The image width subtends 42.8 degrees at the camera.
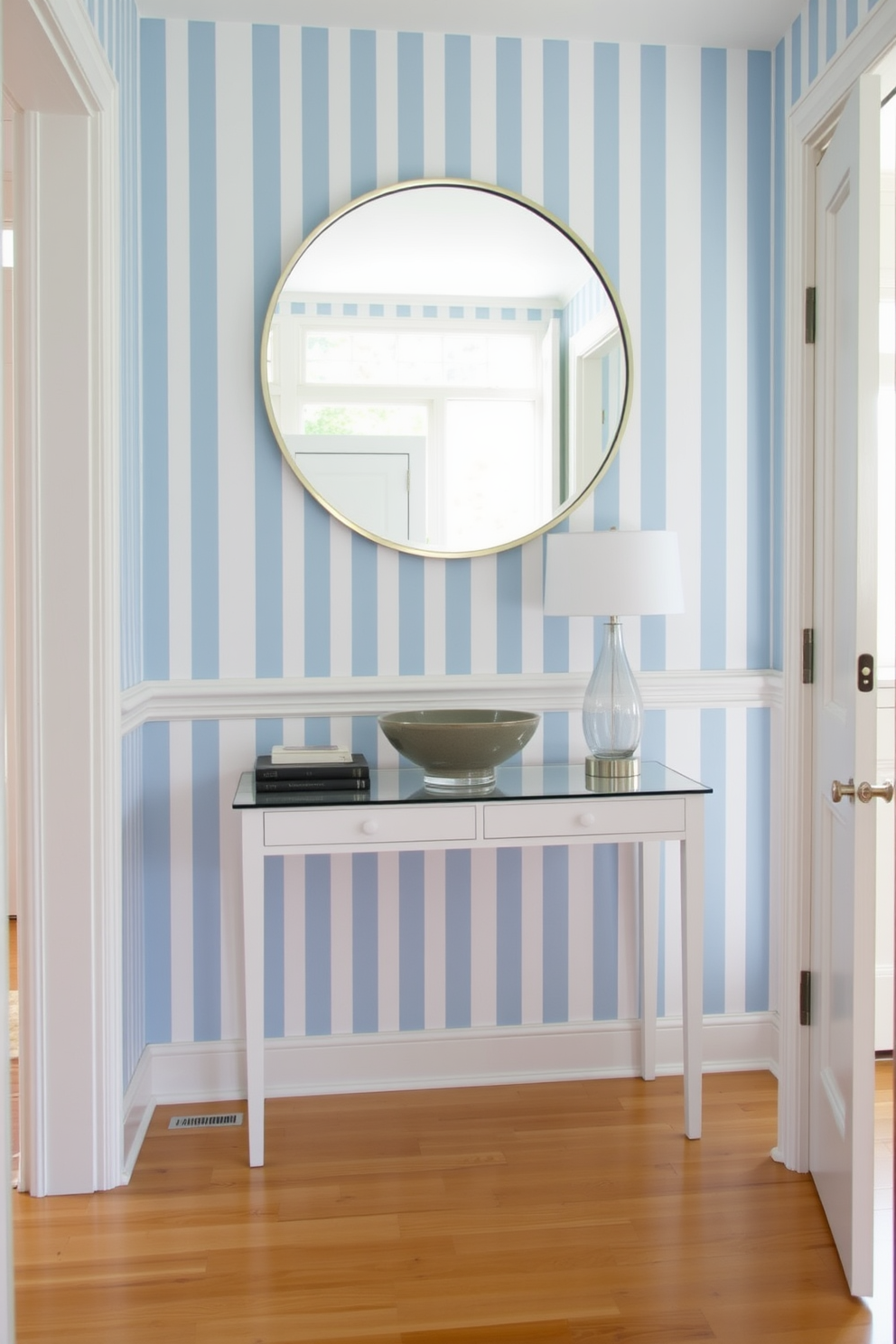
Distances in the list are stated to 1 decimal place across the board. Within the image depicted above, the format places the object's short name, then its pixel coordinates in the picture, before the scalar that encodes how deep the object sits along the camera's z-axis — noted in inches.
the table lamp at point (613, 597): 102.3
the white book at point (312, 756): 100.9
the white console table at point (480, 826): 96.5
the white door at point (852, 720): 79.7
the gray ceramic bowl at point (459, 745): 98.3
